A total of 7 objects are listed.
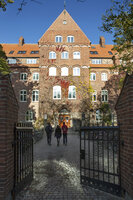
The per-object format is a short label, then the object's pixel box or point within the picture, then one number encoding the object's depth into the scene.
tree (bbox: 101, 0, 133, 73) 10.94
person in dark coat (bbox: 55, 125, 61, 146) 12.52
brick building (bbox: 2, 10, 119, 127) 26.00
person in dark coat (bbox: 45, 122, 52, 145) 12.86
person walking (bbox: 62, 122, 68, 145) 12.82
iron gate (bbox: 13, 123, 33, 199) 4.40
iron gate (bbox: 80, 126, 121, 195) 4.46
